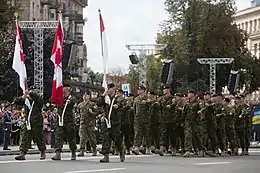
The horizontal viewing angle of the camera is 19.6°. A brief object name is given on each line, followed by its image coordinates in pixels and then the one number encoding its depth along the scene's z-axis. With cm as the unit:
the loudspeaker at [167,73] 4803
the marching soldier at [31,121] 1925
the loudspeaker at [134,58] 4694
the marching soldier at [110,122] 1883
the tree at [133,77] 8118
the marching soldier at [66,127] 1938
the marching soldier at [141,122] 2289
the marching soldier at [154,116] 2342
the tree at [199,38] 6769
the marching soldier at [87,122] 2280
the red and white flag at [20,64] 2098
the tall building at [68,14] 8150
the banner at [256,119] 3481
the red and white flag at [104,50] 1911
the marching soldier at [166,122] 2317
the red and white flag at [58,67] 1995
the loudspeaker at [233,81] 5378
